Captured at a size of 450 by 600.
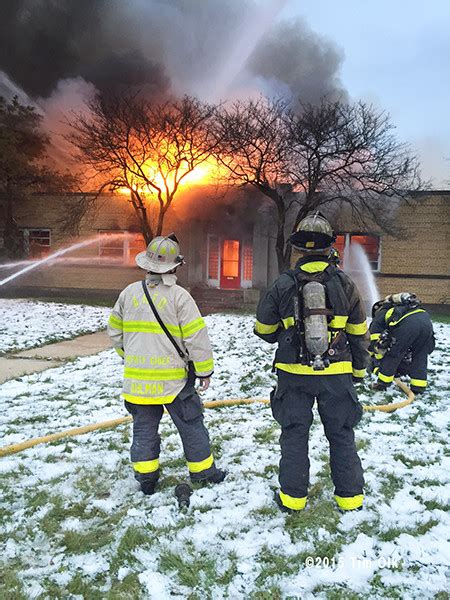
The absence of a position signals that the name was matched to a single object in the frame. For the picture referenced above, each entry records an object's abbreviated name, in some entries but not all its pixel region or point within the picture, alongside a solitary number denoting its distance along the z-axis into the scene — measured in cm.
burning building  1744
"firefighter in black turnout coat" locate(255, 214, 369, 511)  281
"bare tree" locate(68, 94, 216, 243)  1670
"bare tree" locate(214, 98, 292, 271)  1579
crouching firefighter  551
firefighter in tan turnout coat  305
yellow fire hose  386
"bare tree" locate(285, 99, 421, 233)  1515
